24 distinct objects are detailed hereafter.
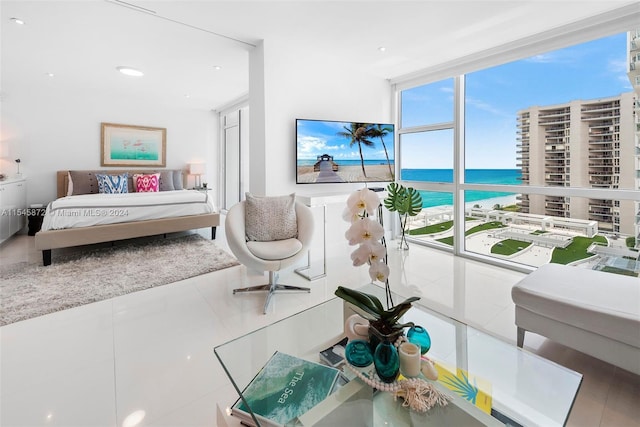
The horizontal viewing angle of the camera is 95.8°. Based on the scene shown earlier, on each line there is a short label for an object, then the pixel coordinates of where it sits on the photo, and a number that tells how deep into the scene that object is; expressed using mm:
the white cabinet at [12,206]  4004
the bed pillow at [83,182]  5152
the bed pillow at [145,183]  5535
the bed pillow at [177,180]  6109
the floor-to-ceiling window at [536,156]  2711
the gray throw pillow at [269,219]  2668
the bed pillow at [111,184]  5227
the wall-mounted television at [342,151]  3484
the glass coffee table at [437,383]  936
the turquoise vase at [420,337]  1145
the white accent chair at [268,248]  2369
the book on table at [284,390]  933
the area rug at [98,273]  2400
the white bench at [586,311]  1389
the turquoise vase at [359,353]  1049
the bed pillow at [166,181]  5891
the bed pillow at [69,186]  5105
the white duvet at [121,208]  3488
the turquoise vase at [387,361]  961
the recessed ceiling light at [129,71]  4043
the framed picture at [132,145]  5664
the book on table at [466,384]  1014
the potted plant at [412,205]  3279
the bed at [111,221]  3373
